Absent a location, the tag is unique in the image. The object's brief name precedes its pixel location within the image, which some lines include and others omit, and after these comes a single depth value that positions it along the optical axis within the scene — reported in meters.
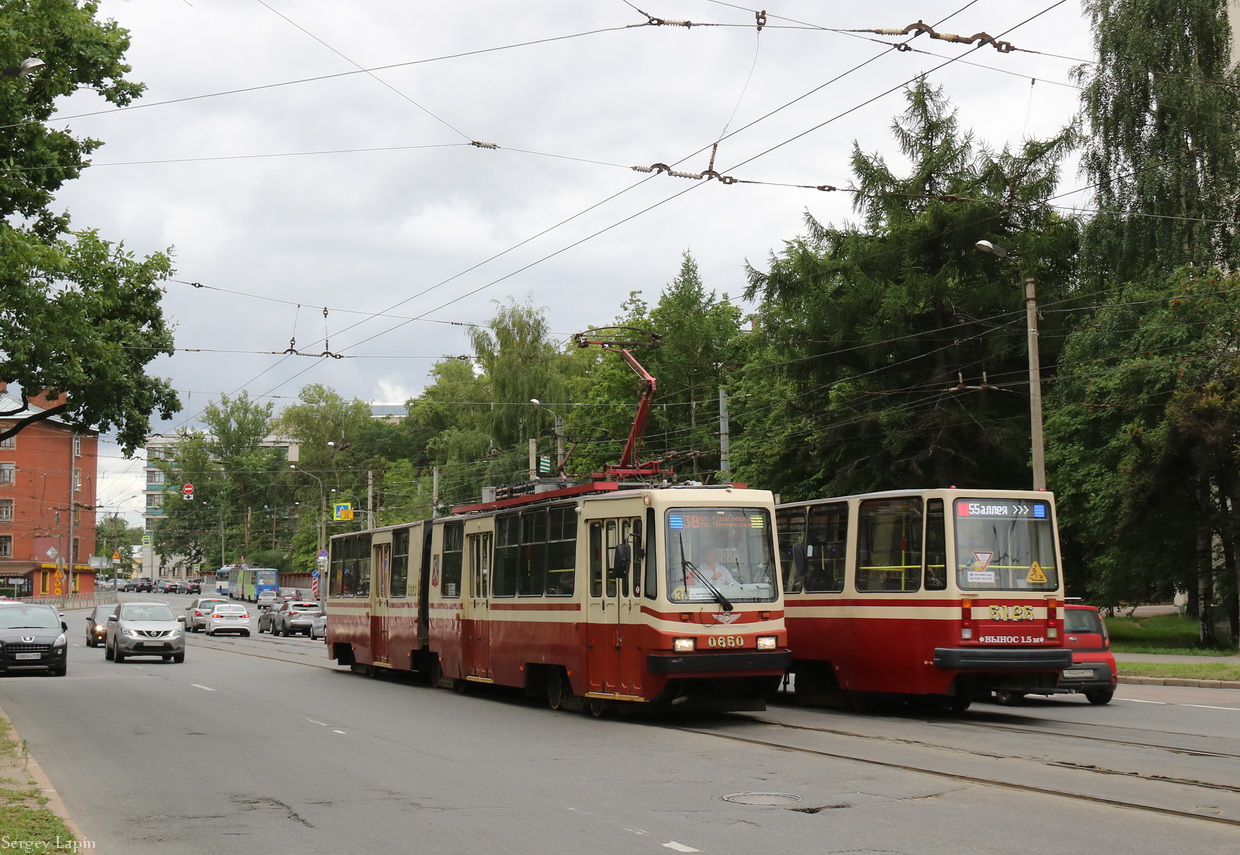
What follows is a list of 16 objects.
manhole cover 9.89
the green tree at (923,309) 38.47
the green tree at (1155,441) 29.61
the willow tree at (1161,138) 34.34
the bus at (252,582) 101.00
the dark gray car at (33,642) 26.89
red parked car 18.84
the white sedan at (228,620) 53.03
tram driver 16.31
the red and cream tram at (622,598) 15.98
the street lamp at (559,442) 46.92
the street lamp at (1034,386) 25.69
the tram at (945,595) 16.23
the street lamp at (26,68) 15.64
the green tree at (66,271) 17.91
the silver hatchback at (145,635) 32.94
